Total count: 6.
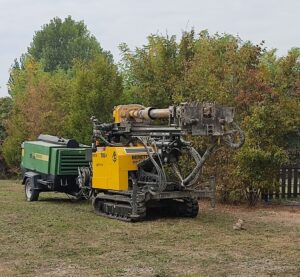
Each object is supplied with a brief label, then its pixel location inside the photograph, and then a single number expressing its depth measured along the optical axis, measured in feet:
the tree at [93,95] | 63.21
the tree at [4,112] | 94.43
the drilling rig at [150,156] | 35.06
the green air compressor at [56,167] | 49.55
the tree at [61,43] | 195.52
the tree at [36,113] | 75.87
